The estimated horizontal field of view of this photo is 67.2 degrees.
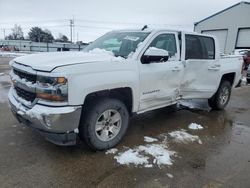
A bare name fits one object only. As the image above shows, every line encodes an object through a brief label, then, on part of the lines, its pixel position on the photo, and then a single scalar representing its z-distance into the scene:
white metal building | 18.94
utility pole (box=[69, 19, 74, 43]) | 49.82
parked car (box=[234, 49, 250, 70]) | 13.49
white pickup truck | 2.43
